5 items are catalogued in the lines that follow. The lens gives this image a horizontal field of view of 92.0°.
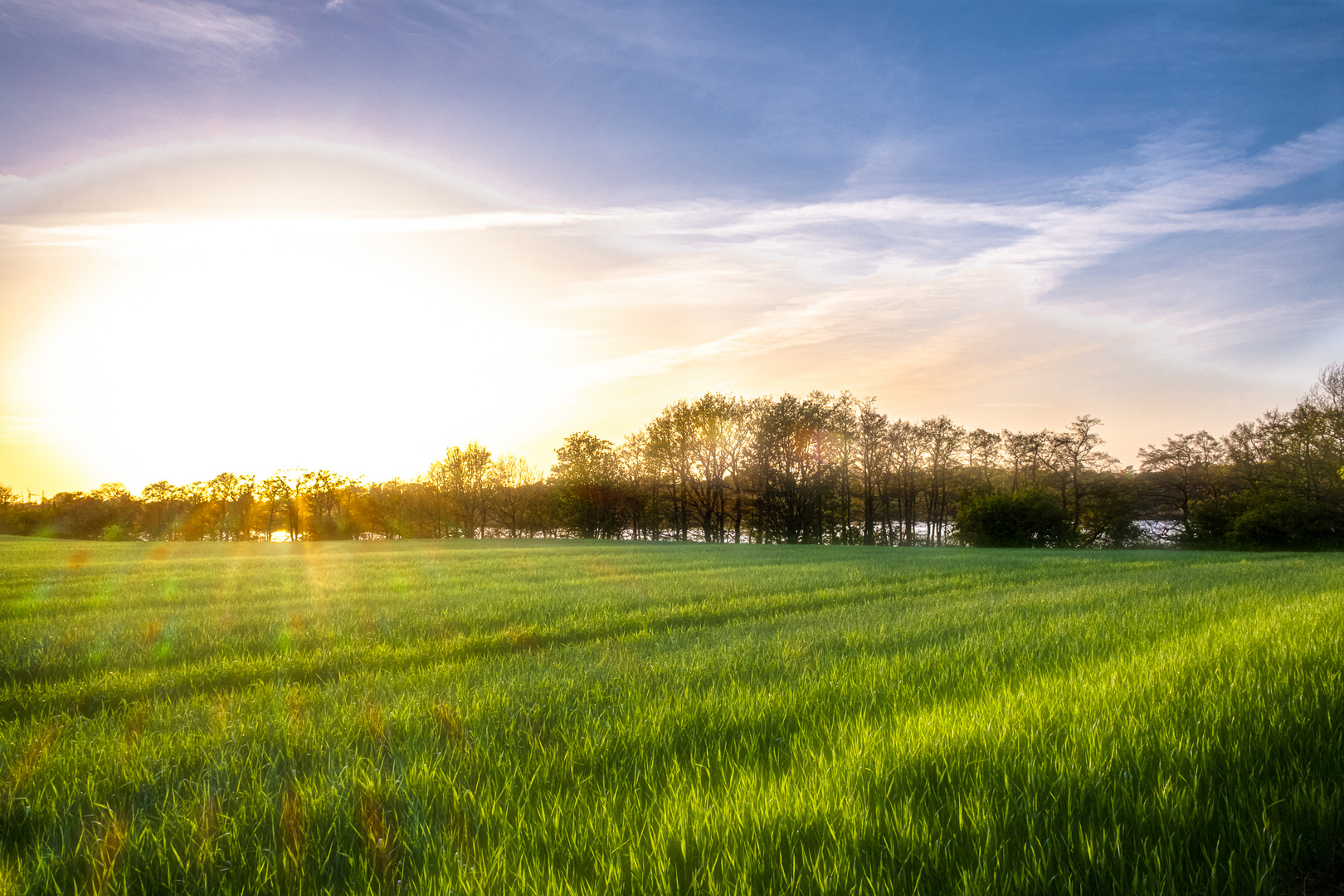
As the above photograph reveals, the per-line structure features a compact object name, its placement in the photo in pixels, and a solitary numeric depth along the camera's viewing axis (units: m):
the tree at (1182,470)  55.22
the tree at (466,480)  76.25
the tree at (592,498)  70.81
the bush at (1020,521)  47.53
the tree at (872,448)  62.75
